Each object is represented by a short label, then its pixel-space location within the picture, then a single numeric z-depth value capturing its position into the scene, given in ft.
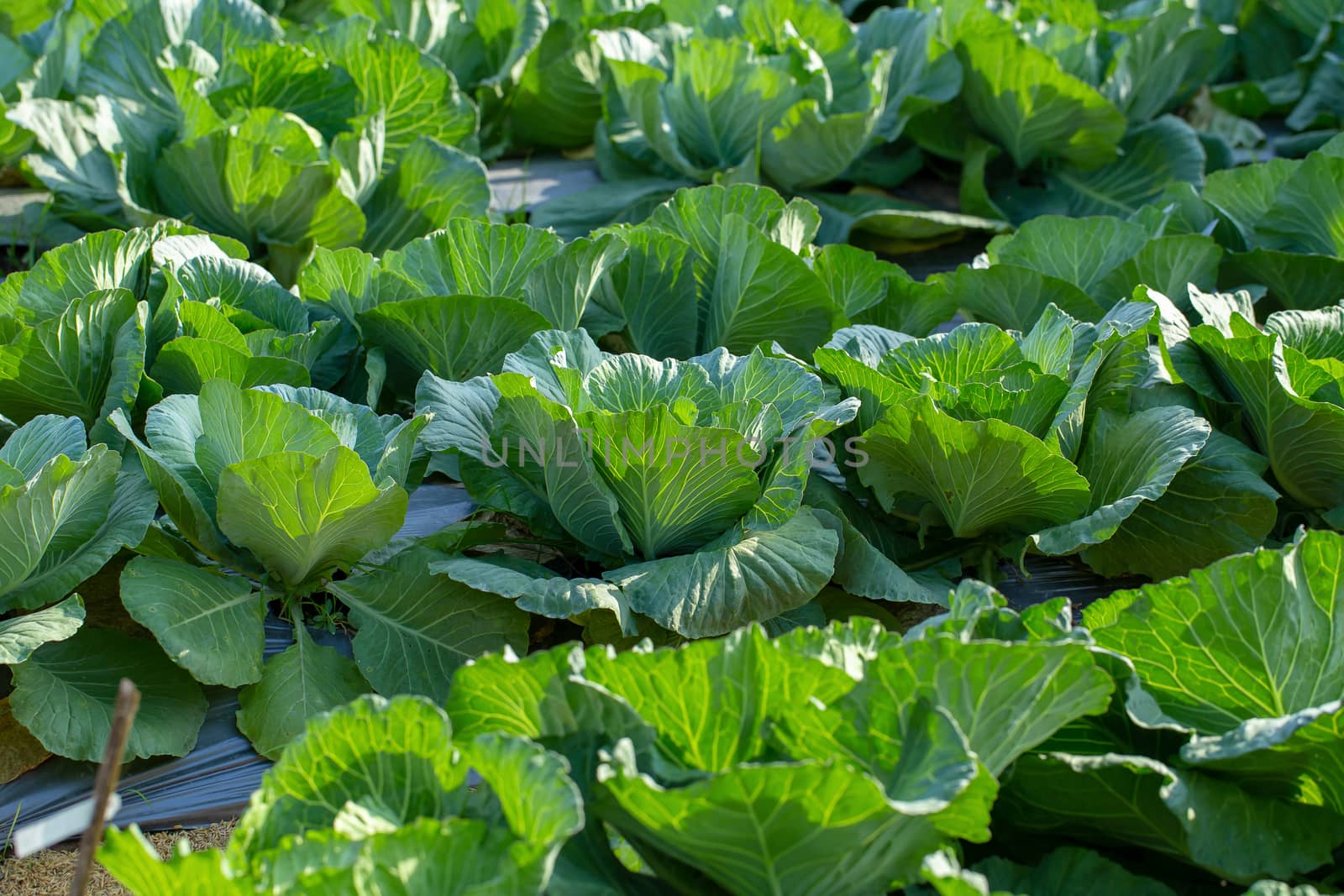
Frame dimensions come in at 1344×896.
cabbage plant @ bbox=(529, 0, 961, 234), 12.67
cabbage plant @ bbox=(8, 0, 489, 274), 11.03
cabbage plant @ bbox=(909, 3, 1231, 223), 13.37
